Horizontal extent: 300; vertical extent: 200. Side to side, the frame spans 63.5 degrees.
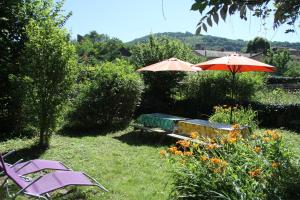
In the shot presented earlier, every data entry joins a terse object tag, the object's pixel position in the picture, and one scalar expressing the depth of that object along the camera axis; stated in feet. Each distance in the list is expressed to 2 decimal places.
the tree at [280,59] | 138.61
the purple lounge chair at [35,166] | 11.62
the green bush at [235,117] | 21.76
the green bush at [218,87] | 30.78
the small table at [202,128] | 18.22
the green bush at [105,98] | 26.14
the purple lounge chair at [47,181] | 9.71
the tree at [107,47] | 100.29
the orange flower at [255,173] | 8.81
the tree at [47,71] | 19.06
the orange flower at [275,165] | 8.83
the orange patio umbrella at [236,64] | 21.97
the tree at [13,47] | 21.75
